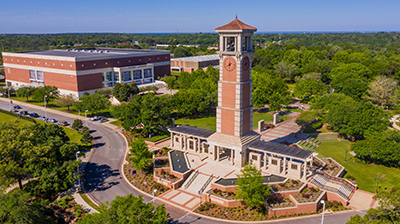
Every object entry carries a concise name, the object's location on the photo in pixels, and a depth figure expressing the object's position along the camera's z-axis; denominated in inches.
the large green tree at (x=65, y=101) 3565.5
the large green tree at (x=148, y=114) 2554.1
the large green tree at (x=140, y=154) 1934.1
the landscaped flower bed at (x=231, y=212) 1535.4
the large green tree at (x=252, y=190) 1507.1
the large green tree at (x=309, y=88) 3932.1
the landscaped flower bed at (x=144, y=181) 1819.6
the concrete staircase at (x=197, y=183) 1801.2
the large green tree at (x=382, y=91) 3614.7
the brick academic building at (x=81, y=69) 4049.5
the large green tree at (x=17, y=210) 1312.7
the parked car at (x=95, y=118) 3237.9
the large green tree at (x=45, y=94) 3715.1
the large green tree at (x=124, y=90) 3841.0
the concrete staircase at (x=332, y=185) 1697.8
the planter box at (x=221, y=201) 1614.2
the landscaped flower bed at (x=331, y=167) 1963.6
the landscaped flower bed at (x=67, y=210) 1558.8
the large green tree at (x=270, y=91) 3336.6
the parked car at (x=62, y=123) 3037.4
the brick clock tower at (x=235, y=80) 1889.8
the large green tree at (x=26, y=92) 3988.7
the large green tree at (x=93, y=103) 3218.5
